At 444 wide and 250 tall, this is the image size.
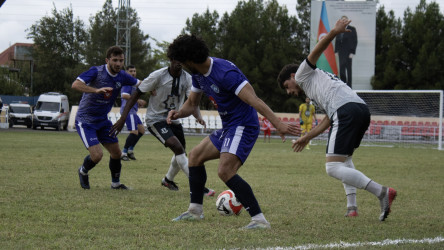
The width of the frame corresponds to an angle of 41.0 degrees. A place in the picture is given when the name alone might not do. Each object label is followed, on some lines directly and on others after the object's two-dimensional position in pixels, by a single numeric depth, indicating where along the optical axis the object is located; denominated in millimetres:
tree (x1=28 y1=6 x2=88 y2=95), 61781
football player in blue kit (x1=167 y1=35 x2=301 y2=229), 5363
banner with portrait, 32344
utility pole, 39219
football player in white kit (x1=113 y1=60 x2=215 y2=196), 8812
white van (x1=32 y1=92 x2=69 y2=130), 39938
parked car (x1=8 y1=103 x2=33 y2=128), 42097
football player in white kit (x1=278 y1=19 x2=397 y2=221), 5887
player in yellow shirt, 24141
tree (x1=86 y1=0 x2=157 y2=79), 55500
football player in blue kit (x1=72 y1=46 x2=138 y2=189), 8578
